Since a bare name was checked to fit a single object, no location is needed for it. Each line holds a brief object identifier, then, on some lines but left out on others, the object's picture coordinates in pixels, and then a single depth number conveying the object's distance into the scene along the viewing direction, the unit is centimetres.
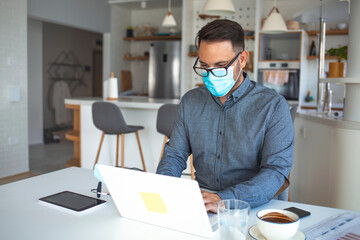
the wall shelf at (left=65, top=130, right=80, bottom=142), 429
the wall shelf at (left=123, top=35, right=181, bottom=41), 667
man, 139
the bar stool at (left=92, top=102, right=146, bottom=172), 352
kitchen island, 399
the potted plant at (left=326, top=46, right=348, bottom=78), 289
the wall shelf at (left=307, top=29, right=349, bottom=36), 536
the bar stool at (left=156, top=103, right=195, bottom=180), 336
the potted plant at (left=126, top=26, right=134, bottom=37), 705
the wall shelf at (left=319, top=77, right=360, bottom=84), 225
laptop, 95
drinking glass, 87
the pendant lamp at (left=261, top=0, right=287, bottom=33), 433
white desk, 101
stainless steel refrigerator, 649
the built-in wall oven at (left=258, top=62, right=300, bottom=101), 545
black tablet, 121
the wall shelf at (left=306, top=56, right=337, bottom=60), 553
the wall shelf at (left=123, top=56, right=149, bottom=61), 697
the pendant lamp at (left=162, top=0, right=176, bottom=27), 514
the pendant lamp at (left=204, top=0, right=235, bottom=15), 382
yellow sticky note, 101
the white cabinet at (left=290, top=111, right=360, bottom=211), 220
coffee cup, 90
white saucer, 96
